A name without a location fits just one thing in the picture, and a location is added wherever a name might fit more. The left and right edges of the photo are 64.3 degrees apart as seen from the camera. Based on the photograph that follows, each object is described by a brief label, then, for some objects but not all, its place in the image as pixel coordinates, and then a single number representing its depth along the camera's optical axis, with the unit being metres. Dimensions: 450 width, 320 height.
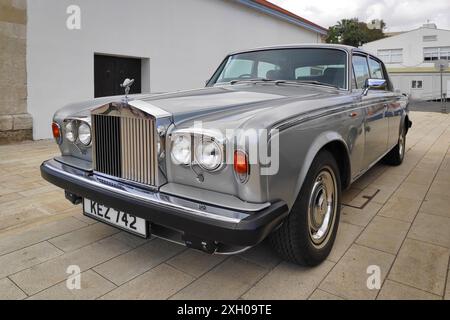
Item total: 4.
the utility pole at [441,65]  16.39
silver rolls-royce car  1.79
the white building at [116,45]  6.77
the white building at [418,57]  31.75
